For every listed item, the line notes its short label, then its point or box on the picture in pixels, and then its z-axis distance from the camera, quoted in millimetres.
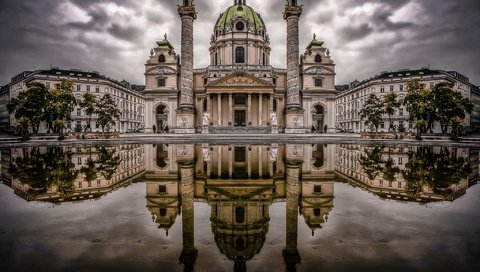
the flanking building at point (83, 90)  74750
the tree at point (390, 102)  44094
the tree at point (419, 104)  38844
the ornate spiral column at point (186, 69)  52281
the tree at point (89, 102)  44344
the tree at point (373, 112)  47431
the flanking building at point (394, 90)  75688
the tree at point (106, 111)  47406
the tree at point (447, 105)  39188
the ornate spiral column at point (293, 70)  50906
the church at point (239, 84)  52469
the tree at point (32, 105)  38406
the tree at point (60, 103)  38000
